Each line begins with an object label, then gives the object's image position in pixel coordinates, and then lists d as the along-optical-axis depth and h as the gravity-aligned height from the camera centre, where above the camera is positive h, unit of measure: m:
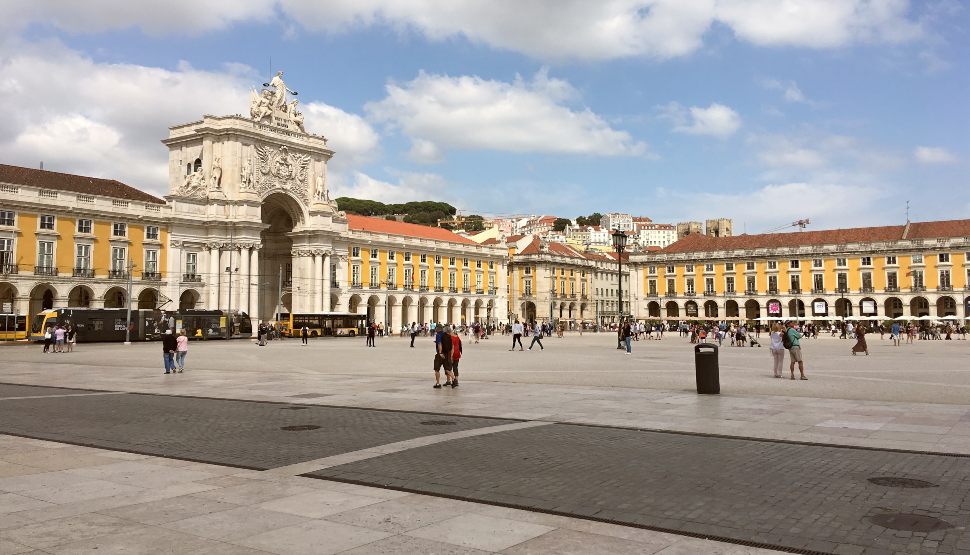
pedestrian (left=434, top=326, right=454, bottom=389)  17.58 -0.71
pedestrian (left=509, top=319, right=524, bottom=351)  39.28 -0.37
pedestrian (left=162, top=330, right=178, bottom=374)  23.03 -0.61
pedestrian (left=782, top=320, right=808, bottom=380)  19.17 -0.70
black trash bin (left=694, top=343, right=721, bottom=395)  16.02 -1.16
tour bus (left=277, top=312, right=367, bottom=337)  66.94 +0.39
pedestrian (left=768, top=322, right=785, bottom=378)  20.19 -0.84
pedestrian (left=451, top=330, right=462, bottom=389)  17.86 -0.73
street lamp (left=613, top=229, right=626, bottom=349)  38.34 +4.55
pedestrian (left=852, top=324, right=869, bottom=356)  30.56 -1.00
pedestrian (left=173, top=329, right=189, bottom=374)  23.66 -0.65
